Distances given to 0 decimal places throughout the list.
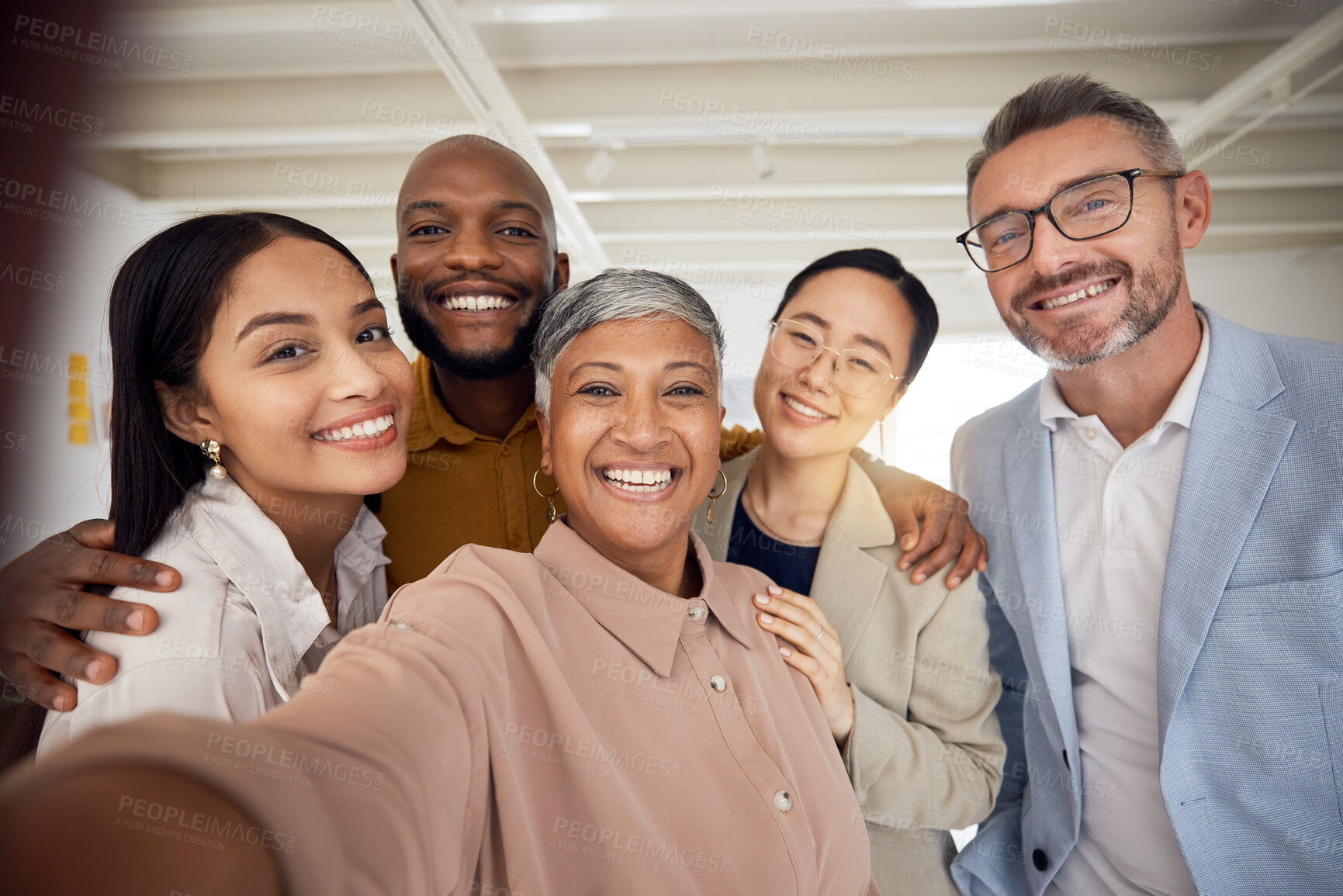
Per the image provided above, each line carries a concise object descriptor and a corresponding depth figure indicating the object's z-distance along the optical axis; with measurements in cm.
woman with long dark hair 52
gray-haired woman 26
